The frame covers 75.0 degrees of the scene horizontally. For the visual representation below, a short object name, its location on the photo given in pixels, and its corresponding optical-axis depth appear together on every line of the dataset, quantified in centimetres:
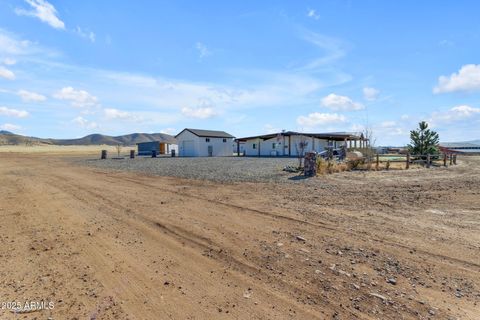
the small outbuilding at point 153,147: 5719
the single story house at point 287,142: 4194
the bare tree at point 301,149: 1798
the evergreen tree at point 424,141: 2648
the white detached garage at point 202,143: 4612
